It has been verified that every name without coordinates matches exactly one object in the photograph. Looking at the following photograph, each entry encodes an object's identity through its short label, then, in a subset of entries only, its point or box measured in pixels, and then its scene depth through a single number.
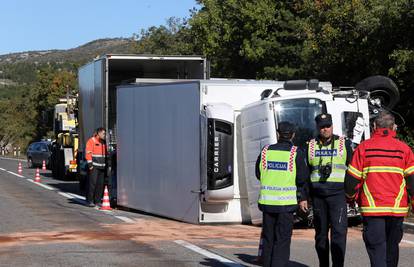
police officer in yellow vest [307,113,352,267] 8.40
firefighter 7.27
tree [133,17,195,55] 51.35
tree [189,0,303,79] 33.94
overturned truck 13.04
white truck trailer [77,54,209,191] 18.02
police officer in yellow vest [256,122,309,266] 8.23
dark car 41.16
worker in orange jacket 17.89
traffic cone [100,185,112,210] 17.25
